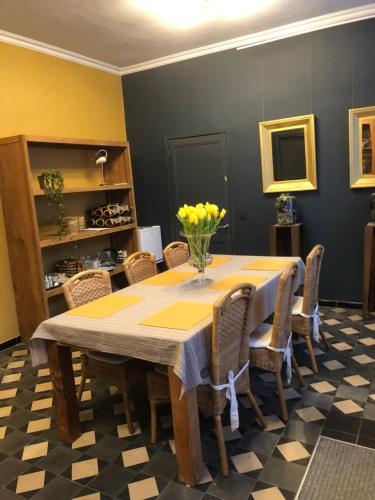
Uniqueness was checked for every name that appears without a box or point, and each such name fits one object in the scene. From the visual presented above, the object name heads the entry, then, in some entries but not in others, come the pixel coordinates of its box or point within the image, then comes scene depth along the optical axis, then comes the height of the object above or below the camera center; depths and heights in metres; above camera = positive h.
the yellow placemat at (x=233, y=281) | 2.69 -0.64
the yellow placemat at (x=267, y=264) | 3.07 -0.62
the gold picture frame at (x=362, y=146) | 3.94 +0.29
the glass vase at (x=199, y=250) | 2.71 -0.41
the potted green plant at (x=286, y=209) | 4.25 -0.28
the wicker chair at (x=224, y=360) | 1.93 -0.87
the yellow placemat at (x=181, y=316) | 2.03 -0.65
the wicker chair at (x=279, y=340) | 2.28 -0.94
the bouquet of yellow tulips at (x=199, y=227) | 2.63 -0.25
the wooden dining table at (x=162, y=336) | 1.90 -0.71
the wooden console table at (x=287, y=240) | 4.23 -0.62
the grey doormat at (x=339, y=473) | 1.85 -1.40
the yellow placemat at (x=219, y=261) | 3.41 -0.63
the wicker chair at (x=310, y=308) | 2.72 -0.90
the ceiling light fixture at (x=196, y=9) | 3.37 +1.55
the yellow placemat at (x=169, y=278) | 2.98 -0.65
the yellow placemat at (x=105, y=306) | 2.31 -0.65
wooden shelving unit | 3.65 -0.05
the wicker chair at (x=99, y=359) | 2.41 -0.97
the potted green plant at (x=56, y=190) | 3.83 +0.10
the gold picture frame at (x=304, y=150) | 4.20 +0.31
